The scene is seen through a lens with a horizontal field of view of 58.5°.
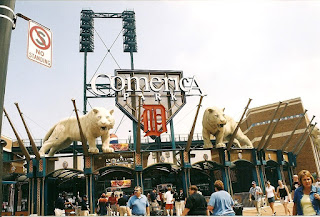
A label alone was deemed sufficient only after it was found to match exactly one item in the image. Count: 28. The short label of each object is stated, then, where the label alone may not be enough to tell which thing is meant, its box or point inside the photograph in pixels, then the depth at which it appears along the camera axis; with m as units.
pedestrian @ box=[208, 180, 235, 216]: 5.03
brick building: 34.88
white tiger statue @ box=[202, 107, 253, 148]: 20.61
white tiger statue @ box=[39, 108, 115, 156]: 18.27
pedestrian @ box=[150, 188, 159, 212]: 16.70
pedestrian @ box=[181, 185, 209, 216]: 5.53
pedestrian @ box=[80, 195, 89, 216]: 14.31
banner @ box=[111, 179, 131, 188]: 28.67
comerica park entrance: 18.73
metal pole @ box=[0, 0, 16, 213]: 2.42
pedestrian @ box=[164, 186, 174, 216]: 14.85
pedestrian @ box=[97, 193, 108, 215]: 15.62
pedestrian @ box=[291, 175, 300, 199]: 10.56
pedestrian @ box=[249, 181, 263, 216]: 13.26
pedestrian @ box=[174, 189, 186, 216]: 15.45
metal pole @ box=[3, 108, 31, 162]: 18.03
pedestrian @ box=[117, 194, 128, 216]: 12.74
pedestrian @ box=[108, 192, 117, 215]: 16.44
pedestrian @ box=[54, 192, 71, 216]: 14.00
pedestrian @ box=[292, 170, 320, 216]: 4.43
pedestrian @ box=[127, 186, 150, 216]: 6.56
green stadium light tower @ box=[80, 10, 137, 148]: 37.03
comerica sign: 25.55
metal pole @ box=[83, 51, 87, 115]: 30.56
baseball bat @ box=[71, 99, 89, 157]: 18.00
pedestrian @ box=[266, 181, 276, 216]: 11.77
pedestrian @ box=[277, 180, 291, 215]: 11.43
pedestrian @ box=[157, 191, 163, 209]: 18.42
